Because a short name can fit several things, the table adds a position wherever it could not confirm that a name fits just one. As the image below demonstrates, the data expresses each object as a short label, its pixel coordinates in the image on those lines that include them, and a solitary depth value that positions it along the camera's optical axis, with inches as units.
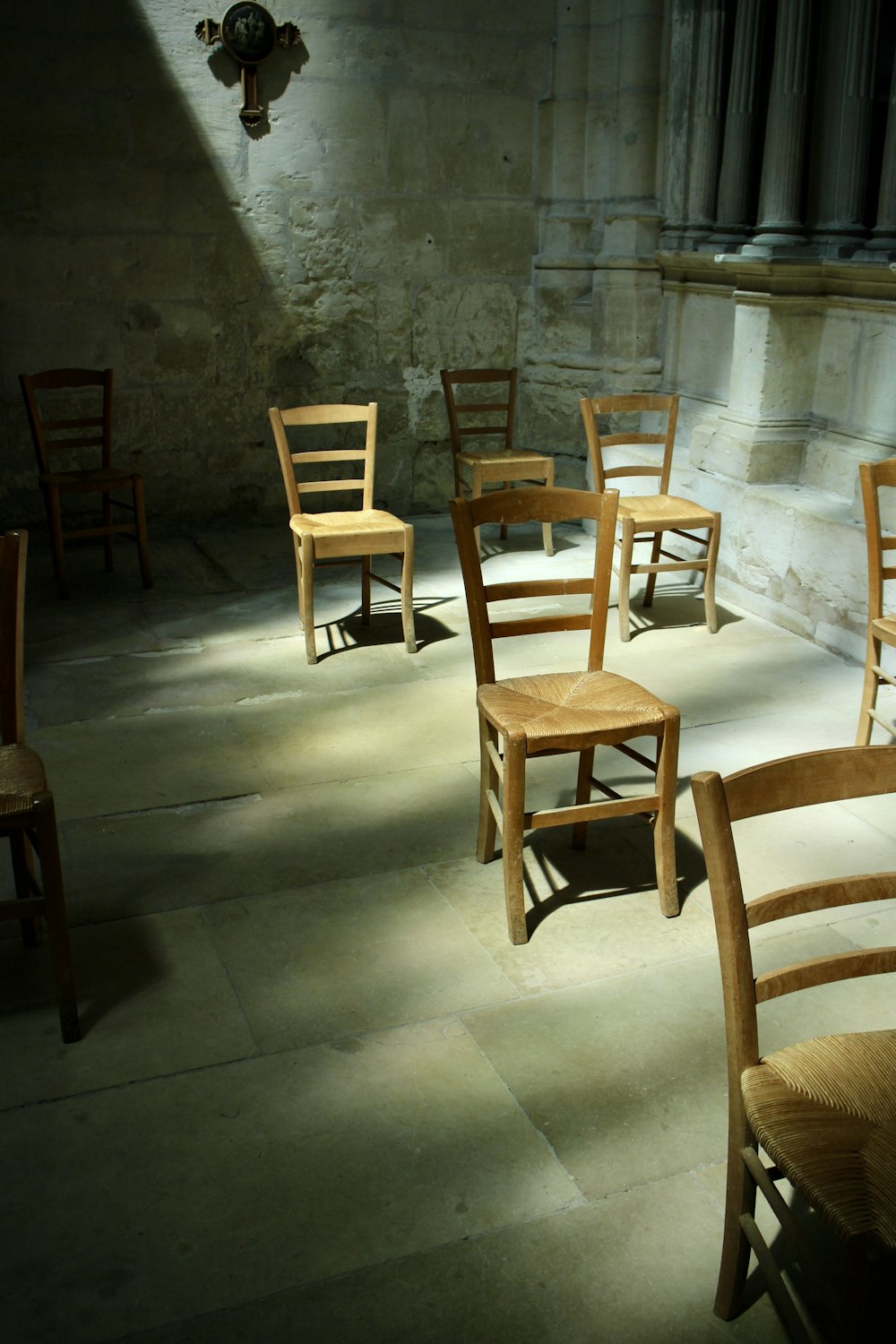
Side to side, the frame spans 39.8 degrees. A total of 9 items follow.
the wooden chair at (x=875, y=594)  138.9
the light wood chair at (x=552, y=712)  106.3
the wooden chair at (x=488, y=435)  228.4
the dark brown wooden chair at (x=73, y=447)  205.3
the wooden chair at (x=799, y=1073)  58.7
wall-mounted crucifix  227.0
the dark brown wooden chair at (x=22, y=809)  90.3
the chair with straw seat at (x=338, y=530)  174.9
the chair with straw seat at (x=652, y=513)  188.7
